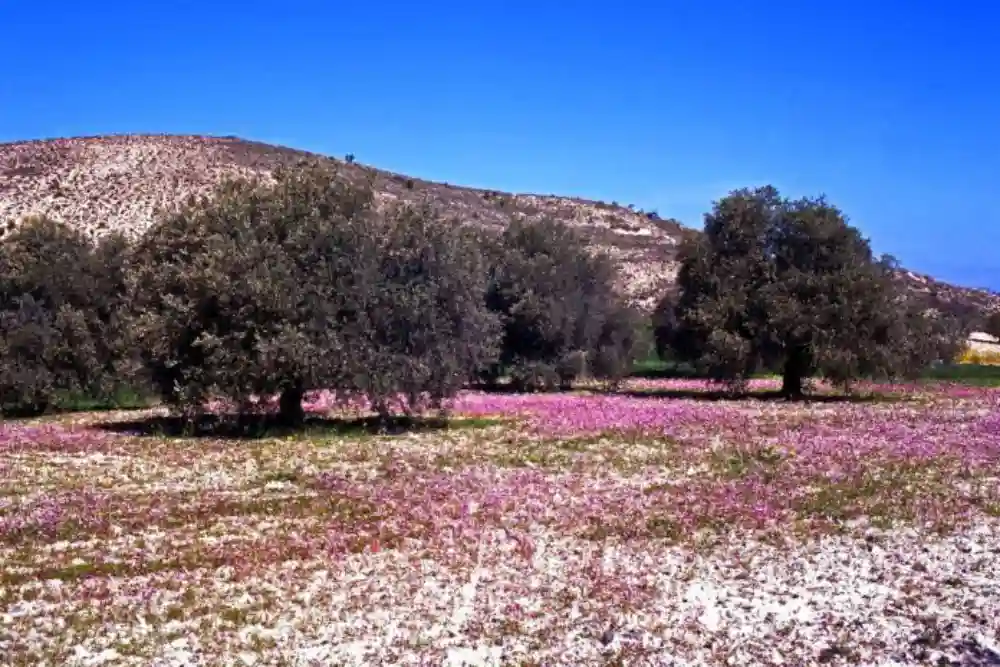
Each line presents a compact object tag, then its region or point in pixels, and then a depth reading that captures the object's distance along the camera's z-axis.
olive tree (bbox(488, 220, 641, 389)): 45.88
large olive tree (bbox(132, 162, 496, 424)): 26.77
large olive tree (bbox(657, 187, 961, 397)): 38.75
